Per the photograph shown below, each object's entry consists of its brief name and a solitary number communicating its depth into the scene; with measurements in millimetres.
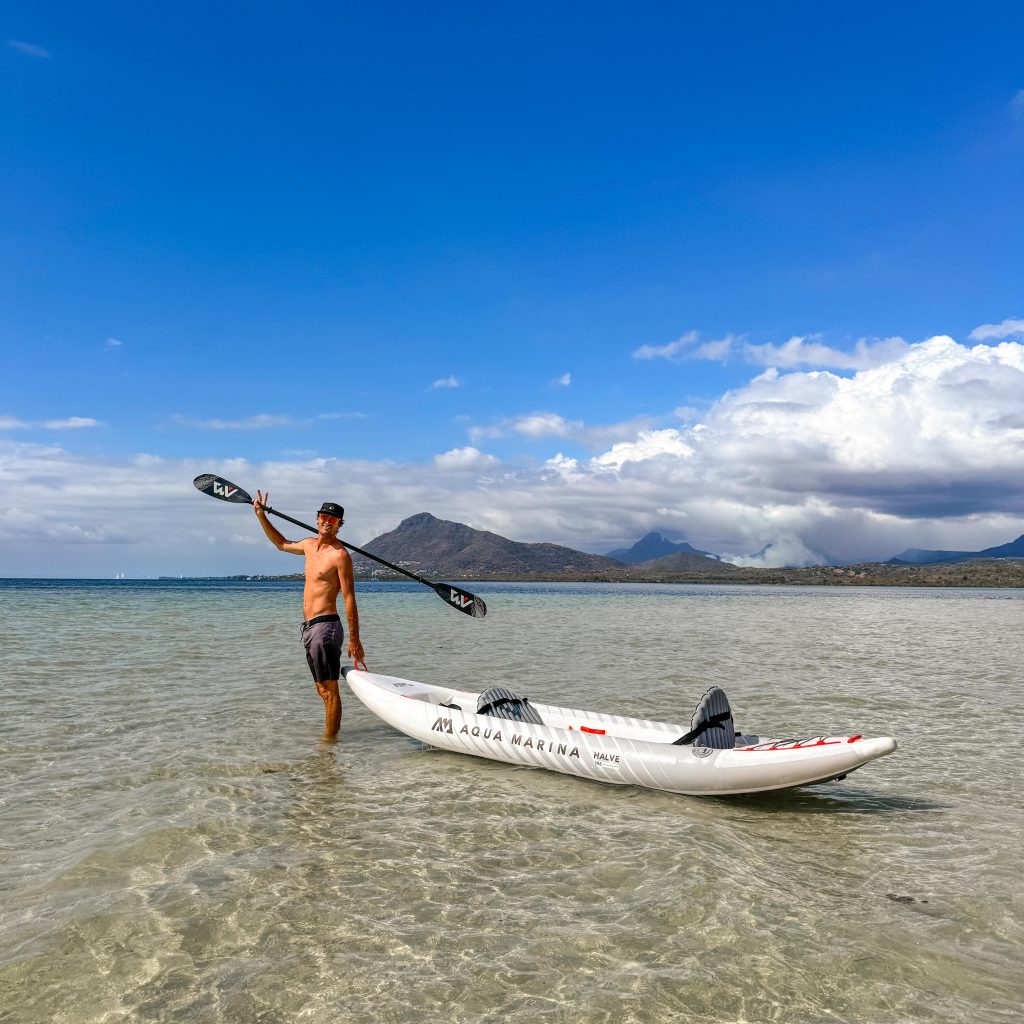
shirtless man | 10602
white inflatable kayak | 8125
